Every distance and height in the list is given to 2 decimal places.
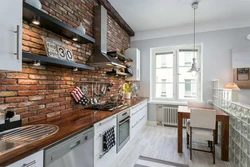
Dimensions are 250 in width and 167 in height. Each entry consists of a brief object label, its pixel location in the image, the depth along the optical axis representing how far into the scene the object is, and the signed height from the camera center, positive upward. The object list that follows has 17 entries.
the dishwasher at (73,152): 1.12 -0.66
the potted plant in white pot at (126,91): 4.05 -0.24
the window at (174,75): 4.39 +0.29
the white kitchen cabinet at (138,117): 3.10 -0.89
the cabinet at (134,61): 4.29 +0.71
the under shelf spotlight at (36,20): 1.46 +0.69
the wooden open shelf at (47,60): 1.27 +0.25
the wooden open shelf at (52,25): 1.32 +0.71
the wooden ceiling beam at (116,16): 2.92 +1.74
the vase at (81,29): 2.09 +0.85
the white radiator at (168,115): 4.26 -1.02
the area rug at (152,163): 2.29 -1.39
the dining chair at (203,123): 2.41 -0.71
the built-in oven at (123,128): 2.37 -0.86
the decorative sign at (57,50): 1.67 +0.46
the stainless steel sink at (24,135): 1.08 -0.47
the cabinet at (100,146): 1.75 -0.83
